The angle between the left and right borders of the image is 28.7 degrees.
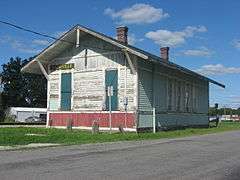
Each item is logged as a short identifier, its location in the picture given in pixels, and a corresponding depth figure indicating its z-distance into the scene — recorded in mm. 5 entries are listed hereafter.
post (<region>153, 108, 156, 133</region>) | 31984
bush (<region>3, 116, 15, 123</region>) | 75588
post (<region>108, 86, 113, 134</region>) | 27609
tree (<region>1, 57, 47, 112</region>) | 89688
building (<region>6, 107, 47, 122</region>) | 80062
